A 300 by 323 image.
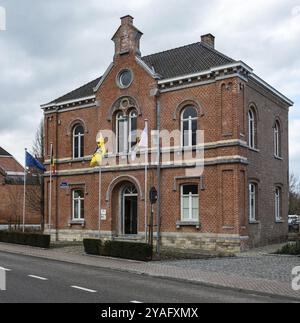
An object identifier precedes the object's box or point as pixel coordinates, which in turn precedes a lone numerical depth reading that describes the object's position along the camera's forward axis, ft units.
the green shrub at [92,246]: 69.04
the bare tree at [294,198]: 196.24
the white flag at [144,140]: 77.41
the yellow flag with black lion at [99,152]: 86.37
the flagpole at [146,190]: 82.20
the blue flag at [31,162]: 95.20
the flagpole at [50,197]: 100.35
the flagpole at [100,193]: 89.97
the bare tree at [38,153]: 151.53
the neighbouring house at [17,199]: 151.02
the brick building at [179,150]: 76.64
